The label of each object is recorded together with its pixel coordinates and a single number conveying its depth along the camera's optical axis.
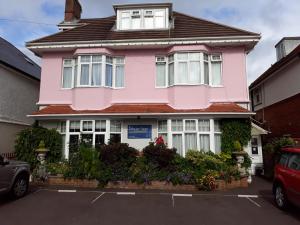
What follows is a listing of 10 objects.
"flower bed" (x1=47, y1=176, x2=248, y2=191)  10.77
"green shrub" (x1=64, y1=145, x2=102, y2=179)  11.16
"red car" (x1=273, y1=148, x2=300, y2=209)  7.09
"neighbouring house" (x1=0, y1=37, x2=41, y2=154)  15.85
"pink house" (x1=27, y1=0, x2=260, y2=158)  13.59
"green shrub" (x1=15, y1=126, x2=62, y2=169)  13.08
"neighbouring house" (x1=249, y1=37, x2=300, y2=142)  15.66
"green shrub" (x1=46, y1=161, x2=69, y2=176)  11.78
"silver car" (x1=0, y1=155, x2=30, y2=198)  8.10
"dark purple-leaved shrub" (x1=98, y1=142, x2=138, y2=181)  11.13
